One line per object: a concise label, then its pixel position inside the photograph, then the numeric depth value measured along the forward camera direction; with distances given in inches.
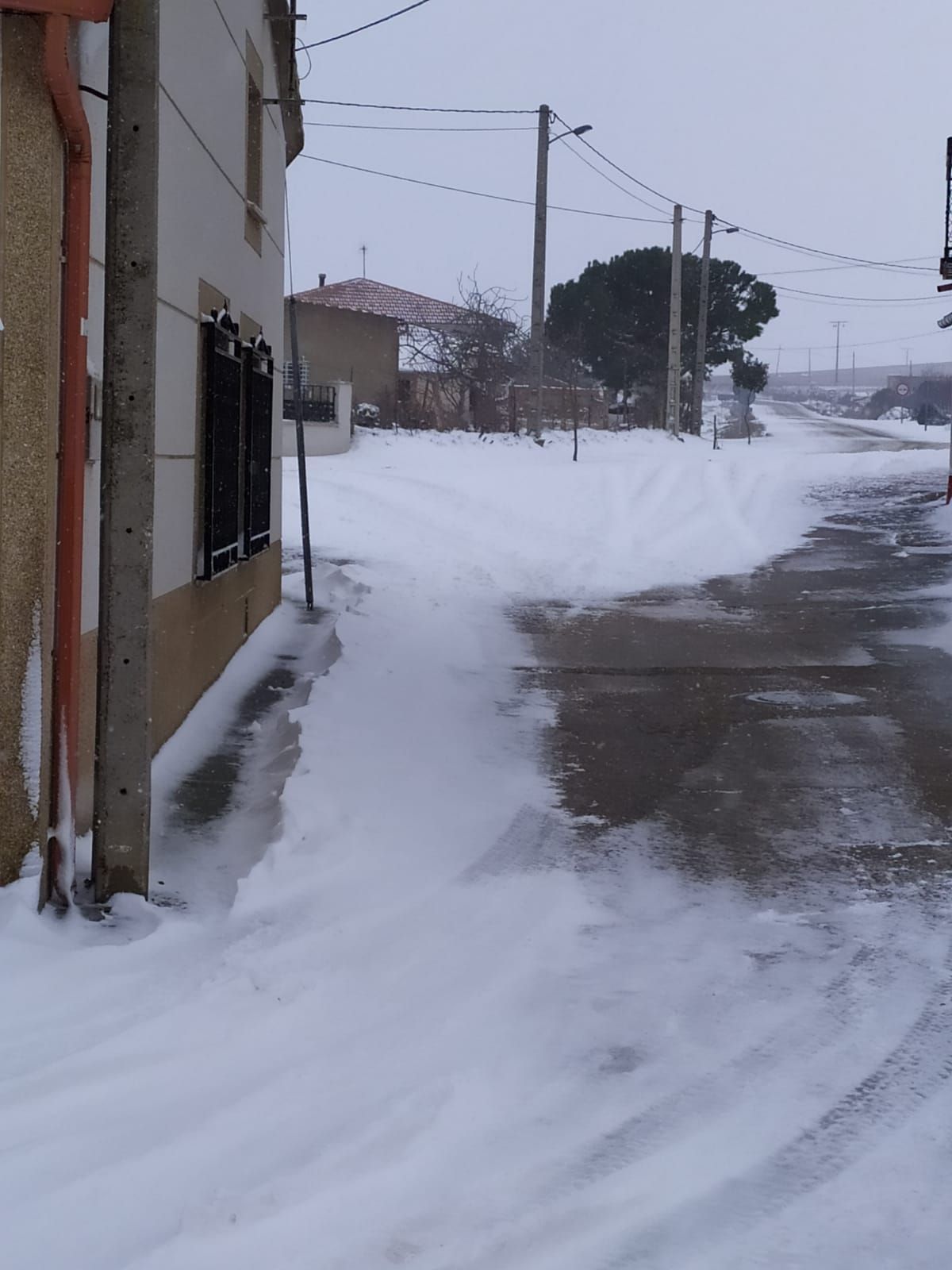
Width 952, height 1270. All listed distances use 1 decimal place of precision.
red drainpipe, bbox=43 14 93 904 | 186.5
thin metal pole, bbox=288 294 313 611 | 432.8
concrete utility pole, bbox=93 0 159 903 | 183.9
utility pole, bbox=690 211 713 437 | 1749.5
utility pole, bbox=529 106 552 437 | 1226.0
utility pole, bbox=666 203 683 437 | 1533.0
